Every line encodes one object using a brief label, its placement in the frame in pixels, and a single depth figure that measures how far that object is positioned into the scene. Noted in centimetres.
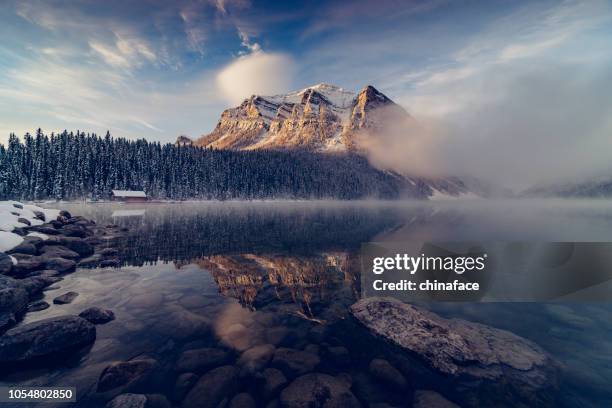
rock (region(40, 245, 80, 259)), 2050
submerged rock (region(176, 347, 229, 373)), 911
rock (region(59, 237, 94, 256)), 2359
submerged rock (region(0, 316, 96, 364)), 880
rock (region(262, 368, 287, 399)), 820
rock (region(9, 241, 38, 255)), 1842
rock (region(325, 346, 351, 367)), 973
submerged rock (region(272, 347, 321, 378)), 923
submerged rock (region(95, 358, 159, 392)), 805
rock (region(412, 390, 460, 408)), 774
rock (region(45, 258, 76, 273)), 1872
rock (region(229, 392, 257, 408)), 761
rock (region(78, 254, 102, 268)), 2047
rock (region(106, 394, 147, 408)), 717
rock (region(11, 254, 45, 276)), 1614
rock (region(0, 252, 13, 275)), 1526
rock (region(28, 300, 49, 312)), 1246
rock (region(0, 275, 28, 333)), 1088
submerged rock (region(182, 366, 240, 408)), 767
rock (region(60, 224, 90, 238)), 2674
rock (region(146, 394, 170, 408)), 741
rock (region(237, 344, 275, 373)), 918
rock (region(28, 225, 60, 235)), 2402
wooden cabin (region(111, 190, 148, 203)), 10525
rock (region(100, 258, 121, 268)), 2042
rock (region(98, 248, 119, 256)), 2373
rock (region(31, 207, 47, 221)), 2792
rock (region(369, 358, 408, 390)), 875
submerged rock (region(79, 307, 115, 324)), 1183
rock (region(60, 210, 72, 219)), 3339
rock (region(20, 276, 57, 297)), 1427
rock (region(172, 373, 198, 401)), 792
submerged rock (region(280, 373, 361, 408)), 779
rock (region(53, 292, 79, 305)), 1349
